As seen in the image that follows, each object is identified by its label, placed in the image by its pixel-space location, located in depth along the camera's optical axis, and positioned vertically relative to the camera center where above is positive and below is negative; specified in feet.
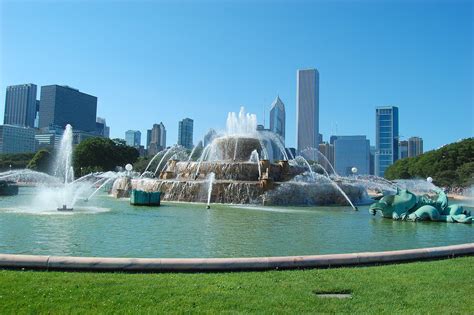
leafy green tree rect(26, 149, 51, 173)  331.67 +15.54
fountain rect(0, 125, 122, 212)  69.99 -2.76
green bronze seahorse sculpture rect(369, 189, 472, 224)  63.77 -1.81
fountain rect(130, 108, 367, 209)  96.89 +1.88
